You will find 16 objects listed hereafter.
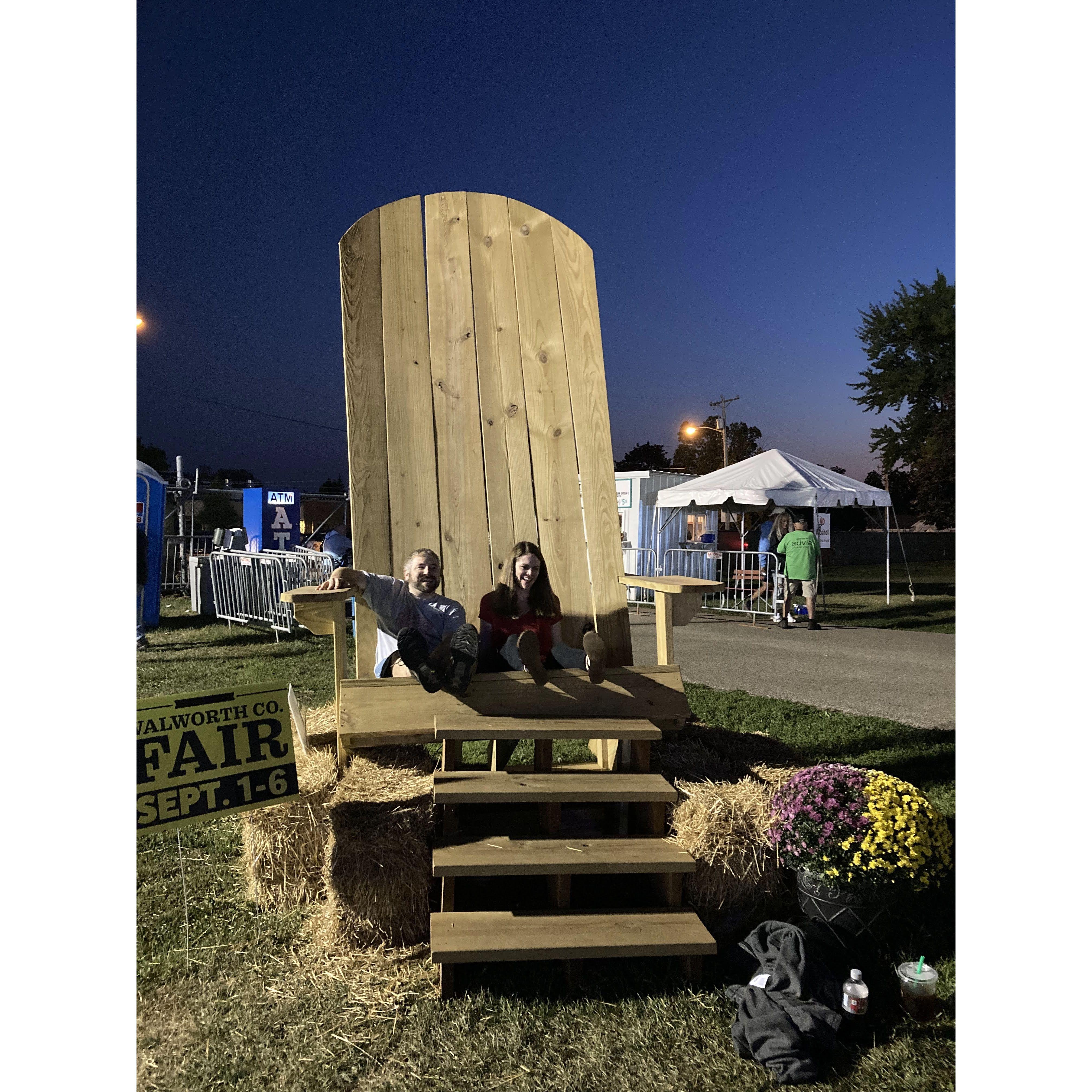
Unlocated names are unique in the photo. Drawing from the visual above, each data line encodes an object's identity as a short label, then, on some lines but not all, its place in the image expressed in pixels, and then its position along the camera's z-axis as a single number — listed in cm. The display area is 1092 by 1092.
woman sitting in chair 313
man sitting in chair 278
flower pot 245
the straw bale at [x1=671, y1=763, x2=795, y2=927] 260
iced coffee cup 215
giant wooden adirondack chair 278
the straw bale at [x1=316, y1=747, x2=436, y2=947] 243
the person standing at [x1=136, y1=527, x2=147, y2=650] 856
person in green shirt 1028
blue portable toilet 934
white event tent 1121
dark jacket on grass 196
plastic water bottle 211
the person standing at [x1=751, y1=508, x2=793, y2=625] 1198
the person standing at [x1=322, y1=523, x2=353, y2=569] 893
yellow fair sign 234
